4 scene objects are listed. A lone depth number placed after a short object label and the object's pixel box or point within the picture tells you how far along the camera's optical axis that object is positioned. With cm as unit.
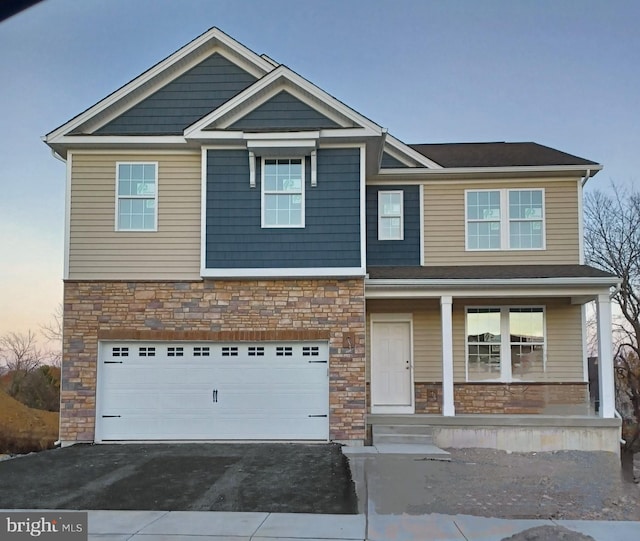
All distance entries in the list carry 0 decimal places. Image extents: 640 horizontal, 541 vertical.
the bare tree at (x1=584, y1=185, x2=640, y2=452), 2516
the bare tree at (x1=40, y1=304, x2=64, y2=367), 2694
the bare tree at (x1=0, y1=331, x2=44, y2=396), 2582
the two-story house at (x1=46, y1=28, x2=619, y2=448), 1257
